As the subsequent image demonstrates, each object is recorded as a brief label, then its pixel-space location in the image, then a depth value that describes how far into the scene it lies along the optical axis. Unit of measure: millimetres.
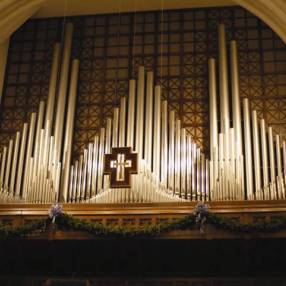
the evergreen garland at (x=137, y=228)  12867
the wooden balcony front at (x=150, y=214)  13156
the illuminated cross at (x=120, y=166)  14742
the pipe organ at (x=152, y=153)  14867
